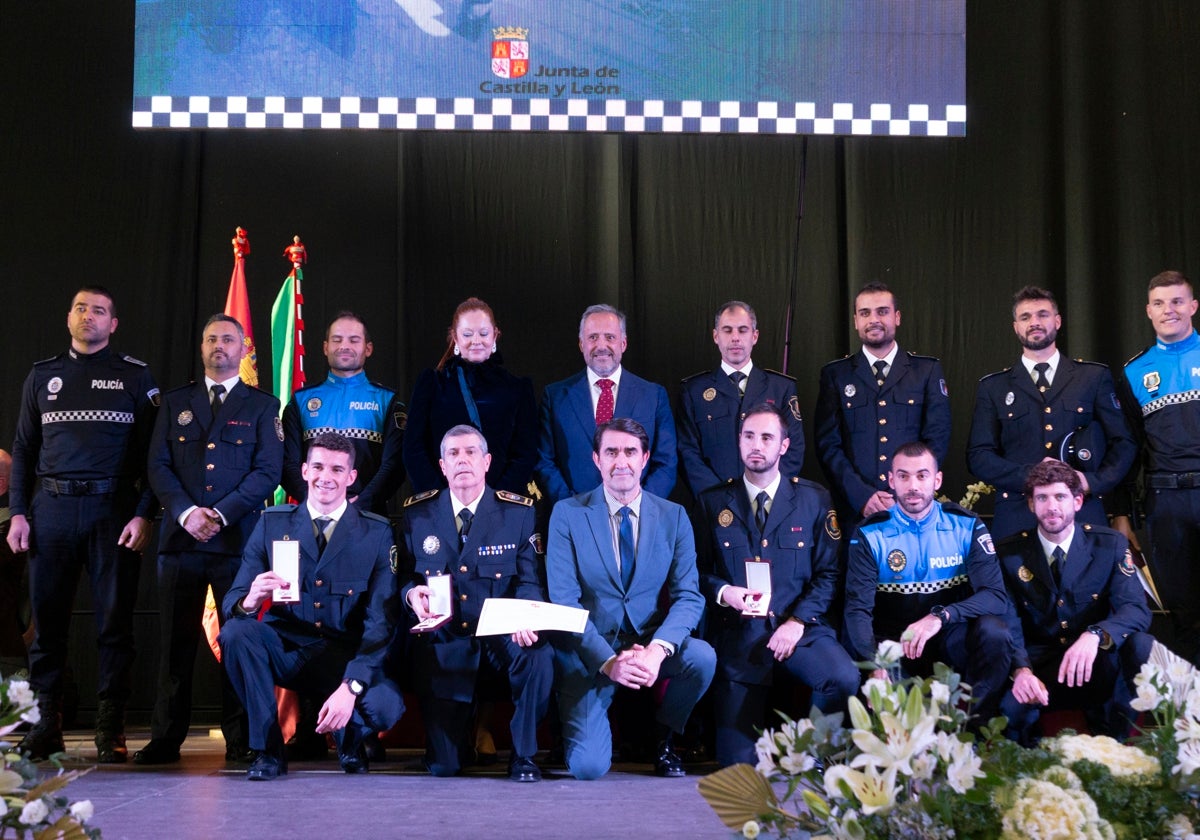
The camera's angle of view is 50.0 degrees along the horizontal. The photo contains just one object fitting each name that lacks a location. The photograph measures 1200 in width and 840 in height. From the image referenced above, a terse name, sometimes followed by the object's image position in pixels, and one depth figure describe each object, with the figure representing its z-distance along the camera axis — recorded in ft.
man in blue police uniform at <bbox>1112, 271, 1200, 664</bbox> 16.38
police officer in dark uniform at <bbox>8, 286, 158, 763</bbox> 15.84
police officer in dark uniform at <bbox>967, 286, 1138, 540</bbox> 16.58
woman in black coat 16.34
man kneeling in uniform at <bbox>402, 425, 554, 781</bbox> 14.55
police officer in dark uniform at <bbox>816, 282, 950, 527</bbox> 16.99
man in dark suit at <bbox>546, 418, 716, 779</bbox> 14.46
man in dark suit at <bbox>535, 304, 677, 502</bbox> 16.66
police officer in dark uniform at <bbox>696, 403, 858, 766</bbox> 14.78
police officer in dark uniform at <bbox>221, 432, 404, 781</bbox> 14.11
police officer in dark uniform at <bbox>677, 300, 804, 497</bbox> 16.87
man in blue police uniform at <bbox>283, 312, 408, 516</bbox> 17.19
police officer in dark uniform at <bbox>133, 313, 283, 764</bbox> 15.67
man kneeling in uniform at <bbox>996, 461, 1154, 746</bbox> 14.78
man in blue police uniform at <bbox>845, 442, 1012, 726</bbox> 15.02
